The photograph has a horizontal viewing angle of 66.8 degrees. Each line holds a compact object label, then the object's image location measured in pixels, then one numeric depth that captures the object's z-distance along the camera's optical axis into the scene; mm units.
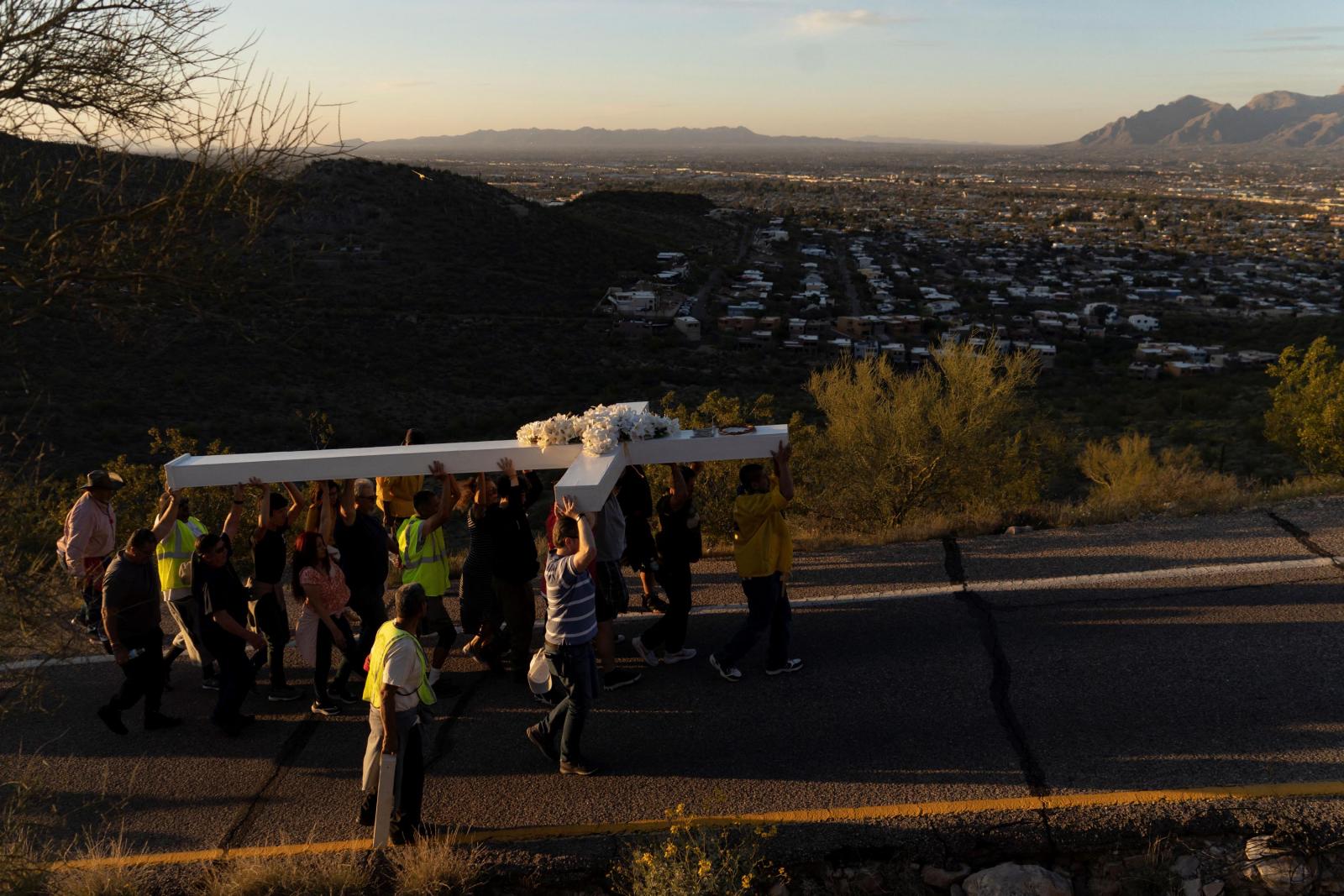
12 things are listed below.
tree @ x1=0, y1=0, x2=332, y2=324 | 5906
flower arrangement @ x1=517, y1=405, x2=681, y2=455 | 7277
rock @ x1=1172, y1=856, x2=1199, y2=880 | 5488
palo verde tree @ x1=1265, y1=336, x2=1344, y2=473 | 20719
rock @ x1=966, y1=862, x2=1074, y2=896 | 5398
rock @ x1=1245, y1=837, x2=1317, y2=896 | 5441
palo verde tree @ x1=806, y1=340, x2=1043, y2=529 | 15281
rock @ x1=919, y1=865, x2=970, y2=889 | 5574
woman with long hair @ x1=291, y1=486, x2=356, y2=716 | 7141
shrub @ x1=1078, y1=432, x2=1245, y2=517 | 11341
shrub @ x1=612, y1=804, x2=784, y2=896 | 5207
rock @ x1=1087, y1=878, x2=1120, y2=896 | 5543
